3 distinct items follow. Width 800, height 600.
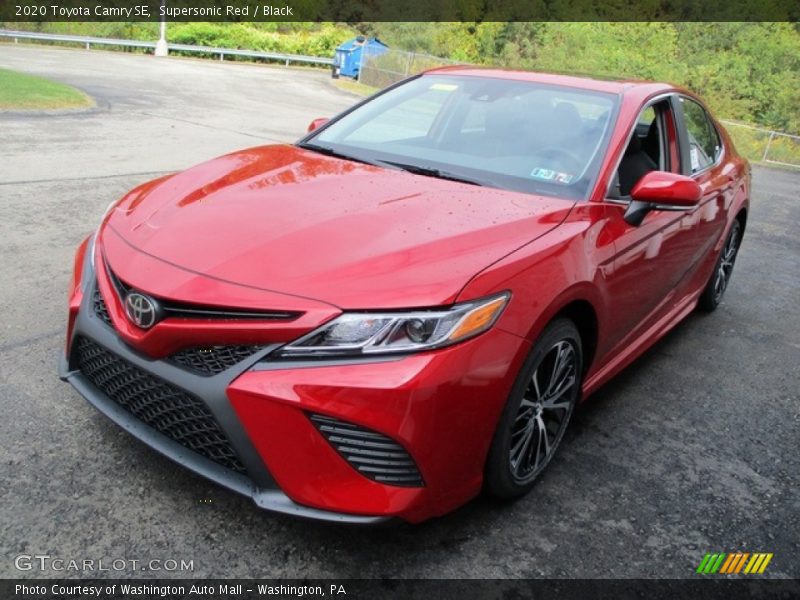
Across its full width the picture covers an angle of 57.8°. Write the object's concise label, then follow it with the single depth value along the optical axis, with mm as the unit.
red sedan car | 2191
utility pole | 29070
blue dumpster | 26609
